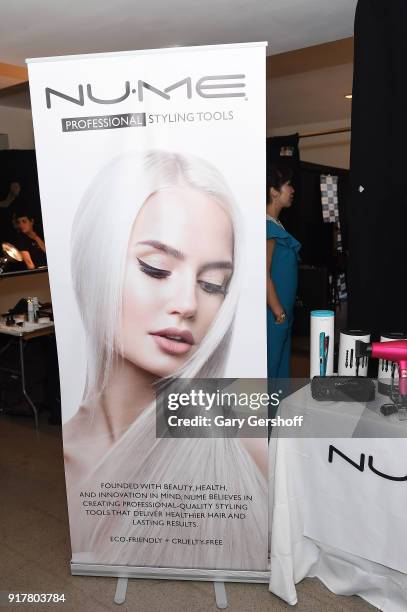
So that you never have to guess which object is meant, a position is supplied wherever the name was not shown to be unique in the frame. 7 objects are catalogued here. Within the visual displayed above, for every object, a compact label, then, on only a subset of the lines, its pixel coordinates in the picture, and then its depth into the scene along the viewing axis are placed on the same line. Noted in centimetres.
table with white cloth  163
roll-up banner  165
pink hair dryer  167
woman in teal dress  276
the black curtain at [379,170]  208
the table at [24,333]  335
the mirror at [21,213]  442
